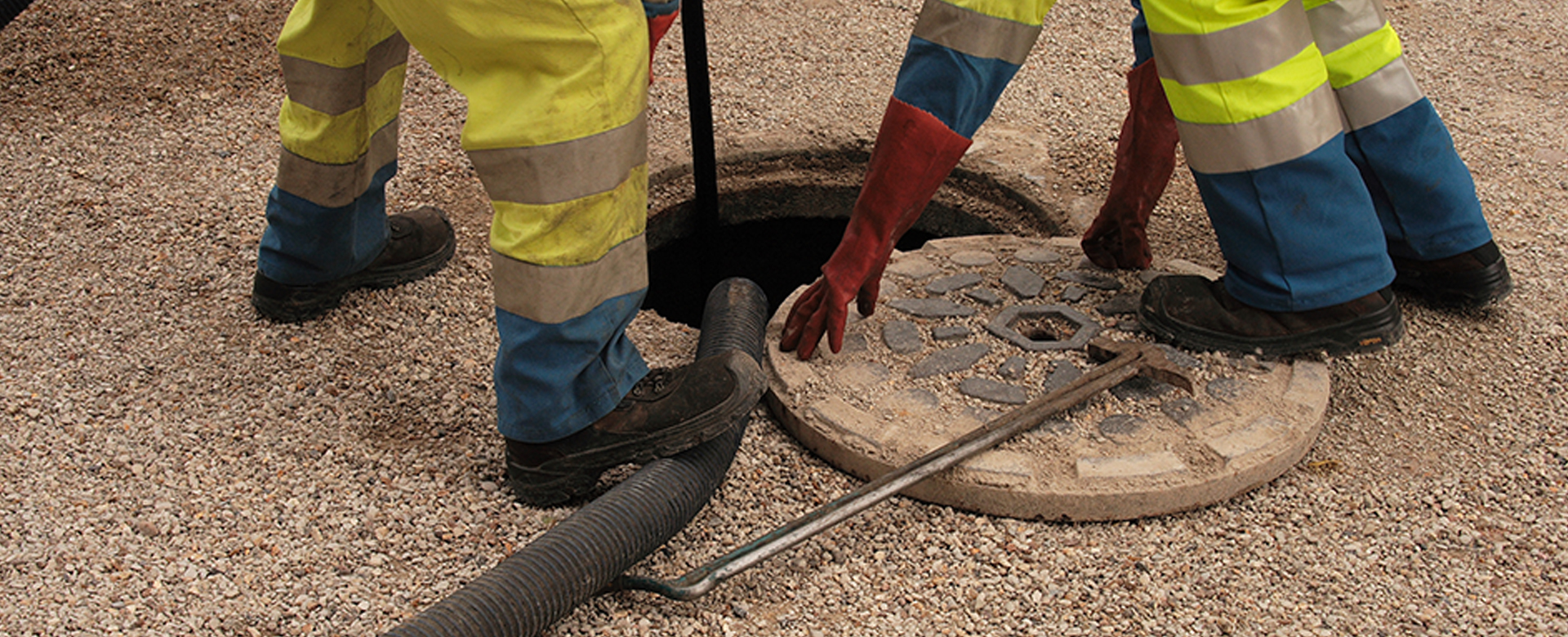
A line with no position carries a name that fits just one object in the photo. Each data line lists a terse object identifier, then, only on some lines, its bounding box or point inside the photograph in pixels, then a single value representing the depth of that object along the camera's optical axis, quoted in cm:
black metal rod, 321
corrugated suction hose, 186
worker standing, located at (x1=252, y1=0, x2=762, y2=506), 187
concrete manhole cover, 224
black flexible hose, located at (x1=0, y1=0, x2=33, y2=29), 298
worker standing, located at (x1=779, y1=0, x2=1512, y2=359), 228
